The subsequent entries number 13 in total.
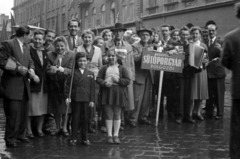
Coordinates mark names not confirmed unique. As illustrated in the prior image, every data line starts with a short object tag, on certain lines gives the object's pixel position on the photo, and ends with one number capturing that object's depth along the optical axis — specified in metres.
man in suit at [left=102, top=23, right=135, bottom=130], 7.91
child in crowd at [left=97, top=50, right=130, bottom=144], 6.68
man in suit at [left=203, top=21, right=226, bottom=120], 9.23
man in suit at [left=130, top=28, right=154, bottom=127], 8.54
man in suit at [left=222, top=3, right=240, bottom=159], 4.61
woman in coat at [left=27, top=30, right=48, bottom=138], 7.08
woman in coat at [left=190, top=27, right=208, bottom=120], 8.90
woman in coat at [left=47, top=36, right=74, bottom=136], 7.08
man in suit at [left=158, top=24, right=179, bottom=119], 9.06
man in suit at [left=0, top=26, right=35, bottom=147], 6.23
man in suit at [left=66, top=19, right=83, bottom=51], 8.06
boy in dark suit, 6.47
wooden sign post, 8.31
